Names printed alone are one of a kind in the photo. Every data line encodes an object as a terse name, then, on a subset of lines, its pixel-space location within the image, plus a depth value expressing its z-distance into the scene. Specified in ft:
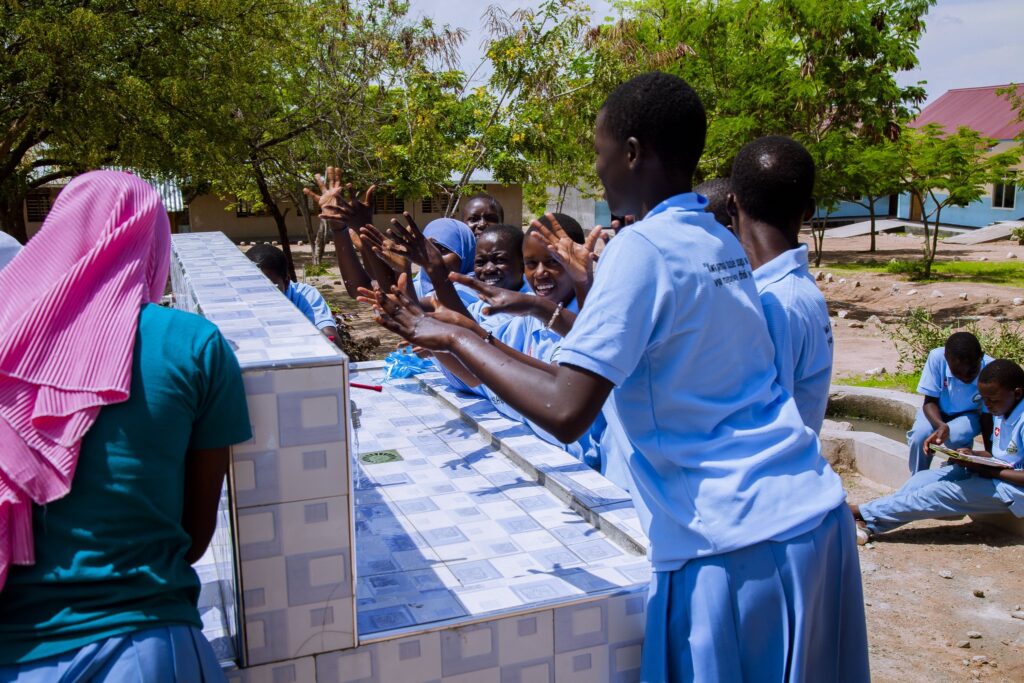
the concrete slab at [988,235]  89.76
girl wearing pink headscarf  4.50
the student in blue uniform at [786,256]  7.02
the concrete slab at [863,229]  102.73
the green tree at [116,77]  30.94
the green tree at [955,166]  61.41
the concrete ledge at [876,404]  25.61
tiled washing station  5.65
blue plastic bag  15.23
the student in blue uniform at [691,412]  5.51
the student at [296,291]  14.99
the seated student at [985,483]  16.63
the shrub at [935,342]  27.61
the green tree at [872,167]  51.29
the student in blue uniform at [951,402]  18.84
